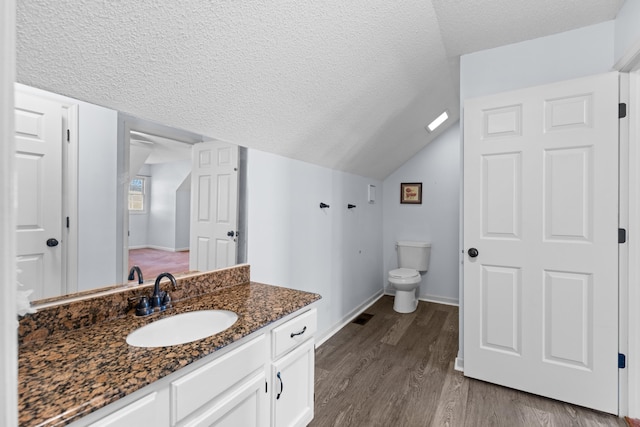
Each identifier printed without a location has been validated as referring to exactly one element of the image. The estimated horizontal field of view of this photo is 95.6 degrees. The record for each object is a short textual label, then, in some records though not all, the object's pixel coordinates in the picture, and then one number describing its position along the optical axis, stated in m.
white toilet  3.36
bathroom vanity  0.70
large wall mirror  0.99
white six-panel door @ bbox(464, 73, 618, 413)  1.75
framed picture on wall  3.94
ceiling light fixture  3.31
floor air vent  3.16
